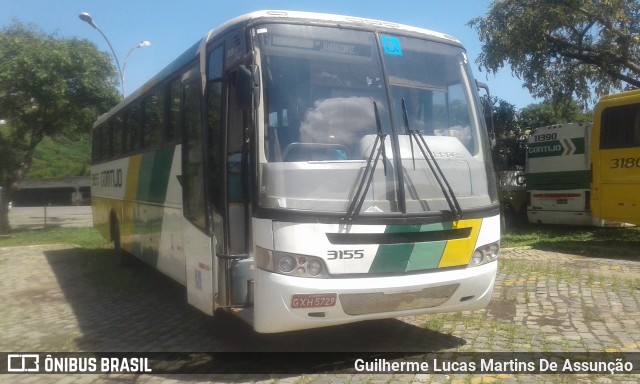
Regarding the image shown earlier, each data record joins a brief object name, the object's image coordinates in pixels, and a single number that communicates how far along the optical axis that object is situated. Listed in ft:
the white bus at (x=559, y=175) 52.90
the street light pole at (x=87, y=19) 67.10
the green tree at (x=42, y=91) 63.41
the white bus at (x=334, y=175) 16.94
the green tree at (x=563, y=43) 54.85
